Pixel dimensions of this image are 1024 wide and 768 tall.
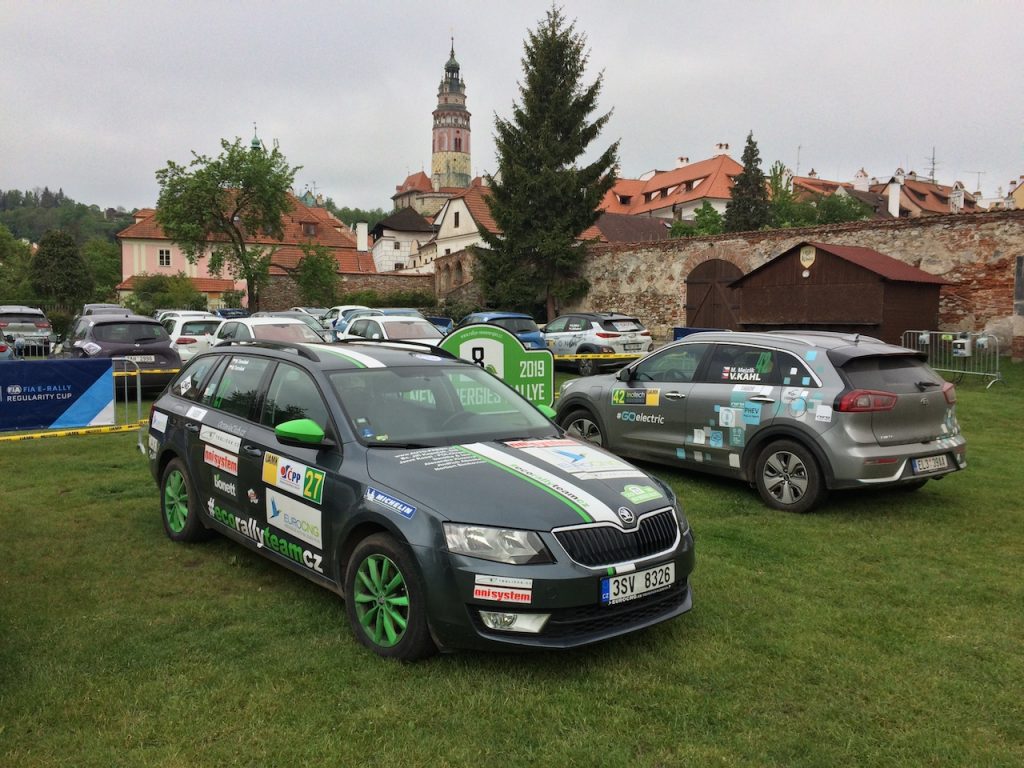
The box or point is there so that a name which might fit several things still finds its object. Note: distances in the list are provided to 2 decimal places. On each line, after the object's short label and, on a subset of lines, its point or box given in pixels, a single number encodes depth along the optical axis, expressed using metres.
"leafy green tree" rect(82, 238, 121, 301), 86.19
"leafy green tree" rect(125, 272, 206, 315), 48.03
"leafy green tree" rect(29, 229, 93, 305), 60.62
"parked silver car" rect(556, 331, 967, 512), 6.57
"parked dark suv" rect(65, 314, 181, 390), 14.08
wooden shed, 17.72
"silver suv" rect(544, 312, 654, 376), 19.53
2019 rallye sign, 9.16
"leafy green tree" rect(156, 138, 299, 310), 36.41
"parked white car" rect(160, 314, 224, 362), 17.44
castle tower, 146.50
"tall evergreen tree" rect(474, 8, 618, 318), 32.12
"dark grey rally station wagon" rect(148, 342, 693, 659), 3.65
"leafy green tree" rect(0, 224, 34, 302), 61.12
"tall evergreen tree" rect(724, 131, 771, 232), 55.81
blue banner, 8.98
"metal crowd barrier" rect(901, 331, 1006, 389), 16.59
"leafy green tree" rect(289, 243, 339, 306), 41.09
